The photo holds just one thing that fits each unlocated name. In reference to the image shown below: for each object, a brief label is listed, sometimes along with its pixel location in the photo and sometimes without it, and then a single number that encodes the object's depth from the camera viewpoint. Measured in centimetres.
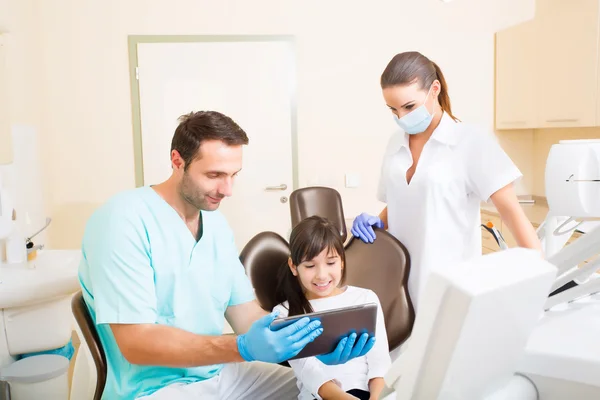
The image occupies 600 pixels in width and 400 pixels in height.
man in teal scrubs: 129
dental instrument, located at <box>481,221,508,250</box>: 195
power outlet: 359
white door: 344
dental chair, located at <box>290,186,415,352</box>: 172
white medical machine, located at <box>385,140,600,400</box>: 47
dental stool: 210
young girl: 156
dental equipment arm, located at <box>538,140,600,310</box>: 86
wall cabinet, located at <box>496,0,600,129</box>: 292
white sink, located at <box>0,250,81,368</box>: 212
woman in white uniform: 165
